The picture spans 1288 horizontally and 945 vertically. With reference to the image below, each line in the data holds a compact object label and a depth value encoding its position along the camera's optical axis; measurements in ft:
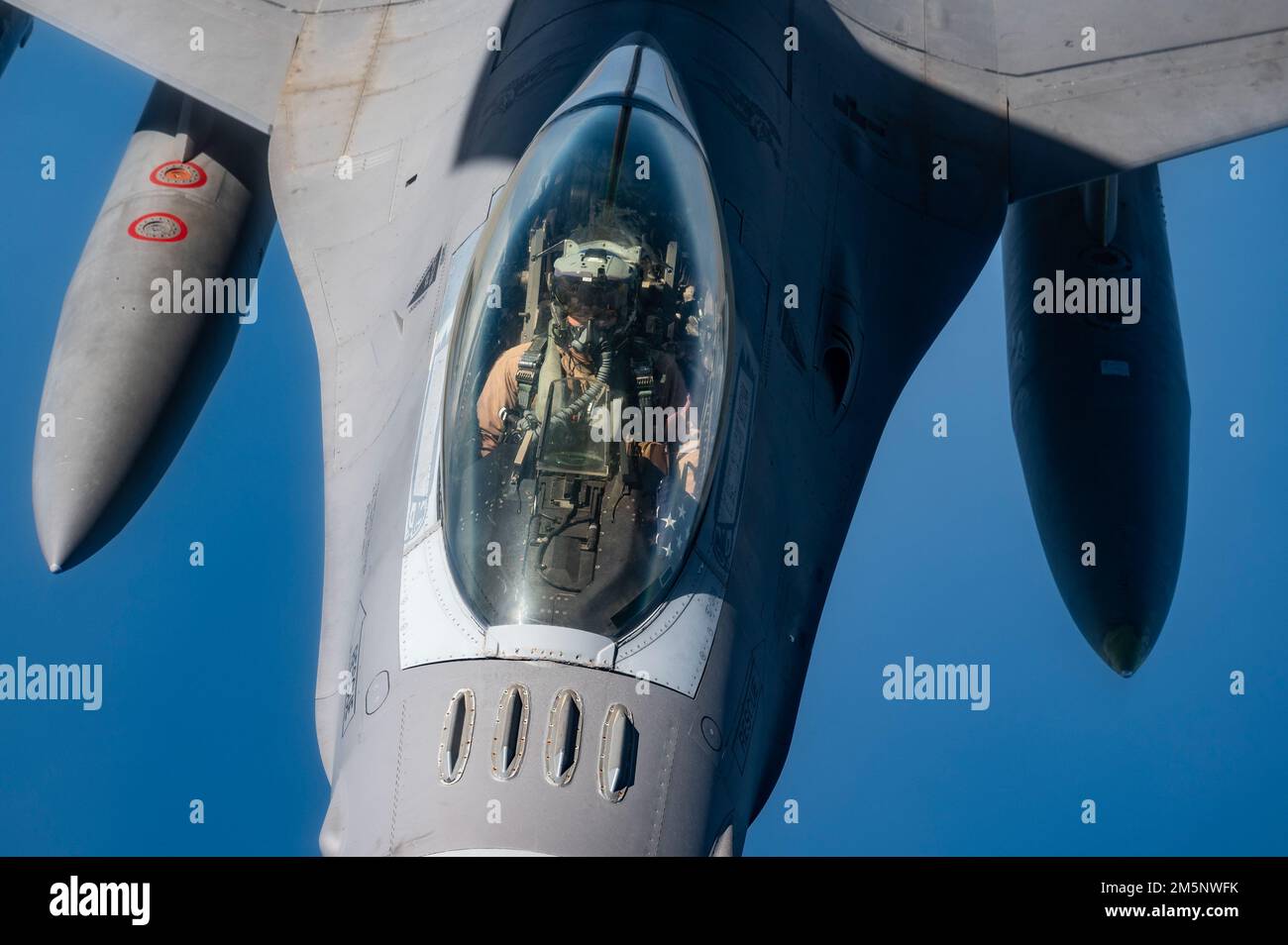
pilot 37.91
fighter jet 36.14
